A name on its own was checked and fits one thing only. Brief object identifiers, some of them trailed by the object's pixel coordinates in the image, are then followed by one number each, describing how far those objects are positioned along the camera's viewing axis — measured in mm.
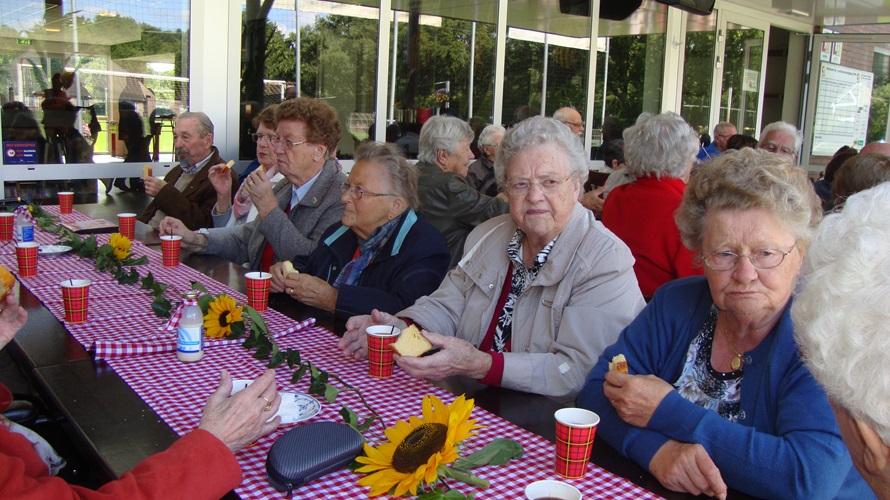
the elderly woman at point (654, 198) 3203
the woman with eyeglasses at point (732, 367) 1404
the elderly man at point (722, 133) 8336
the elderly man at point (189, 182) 4395
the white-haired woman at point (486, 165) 5898
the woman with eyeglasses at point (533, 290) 1909
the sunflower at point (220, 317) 2170
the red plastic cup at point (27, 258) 2875
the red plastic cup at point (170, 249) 3127
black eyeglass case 1287
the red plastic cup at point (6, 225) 3752
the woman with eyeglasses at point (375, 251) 2613
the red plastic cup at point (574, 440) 1343
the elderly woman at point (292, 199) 3301
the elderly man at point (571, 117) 7266
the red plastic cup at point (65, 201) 4590
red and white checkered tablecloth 1352
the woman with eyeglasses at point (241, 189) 4176
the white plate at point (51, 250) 3328
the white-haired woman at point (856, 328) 836
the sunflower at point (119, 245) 3062
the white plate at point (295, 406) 1590
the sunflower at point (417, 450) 1248
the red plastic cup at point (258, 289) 2490
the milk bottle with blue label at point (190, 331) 1920
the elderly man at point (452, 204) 4152
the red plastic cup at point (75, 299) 2240
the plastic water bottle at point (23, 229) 3344
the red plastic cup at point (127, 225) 3746
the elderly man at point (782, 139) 5453
